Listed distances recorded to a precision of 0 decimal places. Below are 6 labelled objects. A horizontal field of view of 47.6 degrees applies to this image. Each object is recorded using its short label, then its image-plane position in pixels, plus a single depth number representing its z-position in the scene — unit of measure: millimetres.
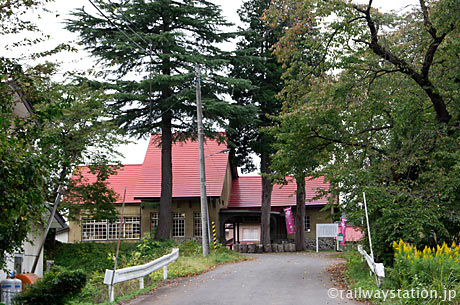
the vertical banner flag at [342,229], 35875
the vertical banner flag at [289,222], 38750
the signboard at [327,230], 34188
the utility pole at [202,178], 24734
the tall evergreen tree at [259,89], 35812
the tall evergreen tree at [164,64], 31078
